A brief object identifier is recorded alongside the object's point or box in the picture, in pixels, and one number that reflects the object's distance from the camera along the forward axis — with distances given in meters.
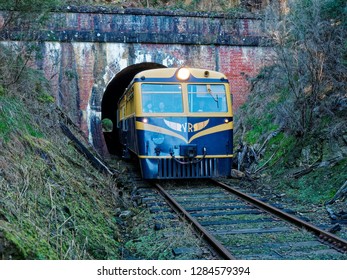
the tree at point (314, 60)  9.76
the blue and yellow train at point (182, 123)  9.69
